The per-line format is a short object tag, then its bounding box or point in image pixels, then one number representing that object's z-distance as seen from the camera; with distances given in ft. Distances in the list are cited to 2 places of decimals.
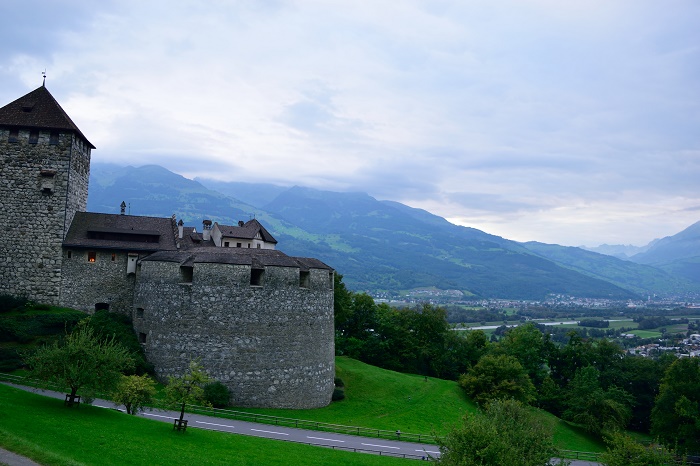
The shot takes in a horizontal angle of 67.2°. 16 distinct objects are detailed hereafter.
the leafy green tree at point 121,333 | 129.29
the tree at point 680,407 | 160.15
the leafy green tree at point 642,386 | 210.59
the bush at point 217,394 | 124.36
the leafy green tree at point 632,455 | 84.07
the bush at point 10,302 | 137.00
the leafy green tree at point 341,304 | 194.29
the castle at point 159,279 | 131.54
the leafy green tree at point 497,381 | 172.24
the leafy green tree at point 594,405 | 175.79
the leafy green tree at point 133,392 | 92.84
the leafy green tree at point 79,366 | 85.40
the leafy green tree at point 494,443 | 69.51
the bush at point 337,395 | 148.46
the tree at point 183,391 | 93.08
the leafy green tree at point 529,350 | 212.84
